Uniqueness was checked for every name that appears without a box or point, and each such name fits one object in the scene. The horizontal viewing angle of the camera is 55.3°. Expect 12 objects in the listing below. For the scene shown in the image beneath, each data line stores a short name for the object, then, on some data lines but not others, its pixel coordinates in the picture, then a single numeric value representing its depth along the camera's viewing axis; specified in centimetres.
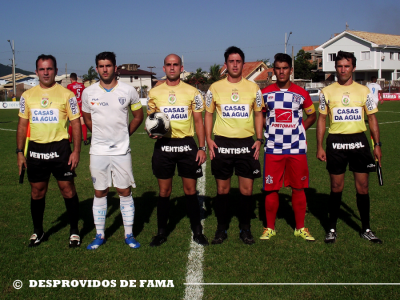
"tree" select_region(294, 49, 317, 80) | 6356
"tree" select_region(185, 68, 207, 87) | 6189
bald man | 441
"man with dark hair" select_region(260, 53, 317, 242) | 447
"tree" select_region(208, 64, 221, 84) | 6538
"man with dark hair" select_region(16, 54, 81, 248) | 428
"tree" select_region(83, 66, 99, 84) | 8606
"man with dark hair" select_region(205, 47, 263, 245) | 442
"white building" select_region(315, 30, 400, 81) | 5097
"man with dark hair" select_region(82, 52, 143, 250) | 421
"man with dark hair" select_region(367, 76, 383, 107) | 1605
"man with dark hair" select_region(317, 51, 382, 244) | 446
